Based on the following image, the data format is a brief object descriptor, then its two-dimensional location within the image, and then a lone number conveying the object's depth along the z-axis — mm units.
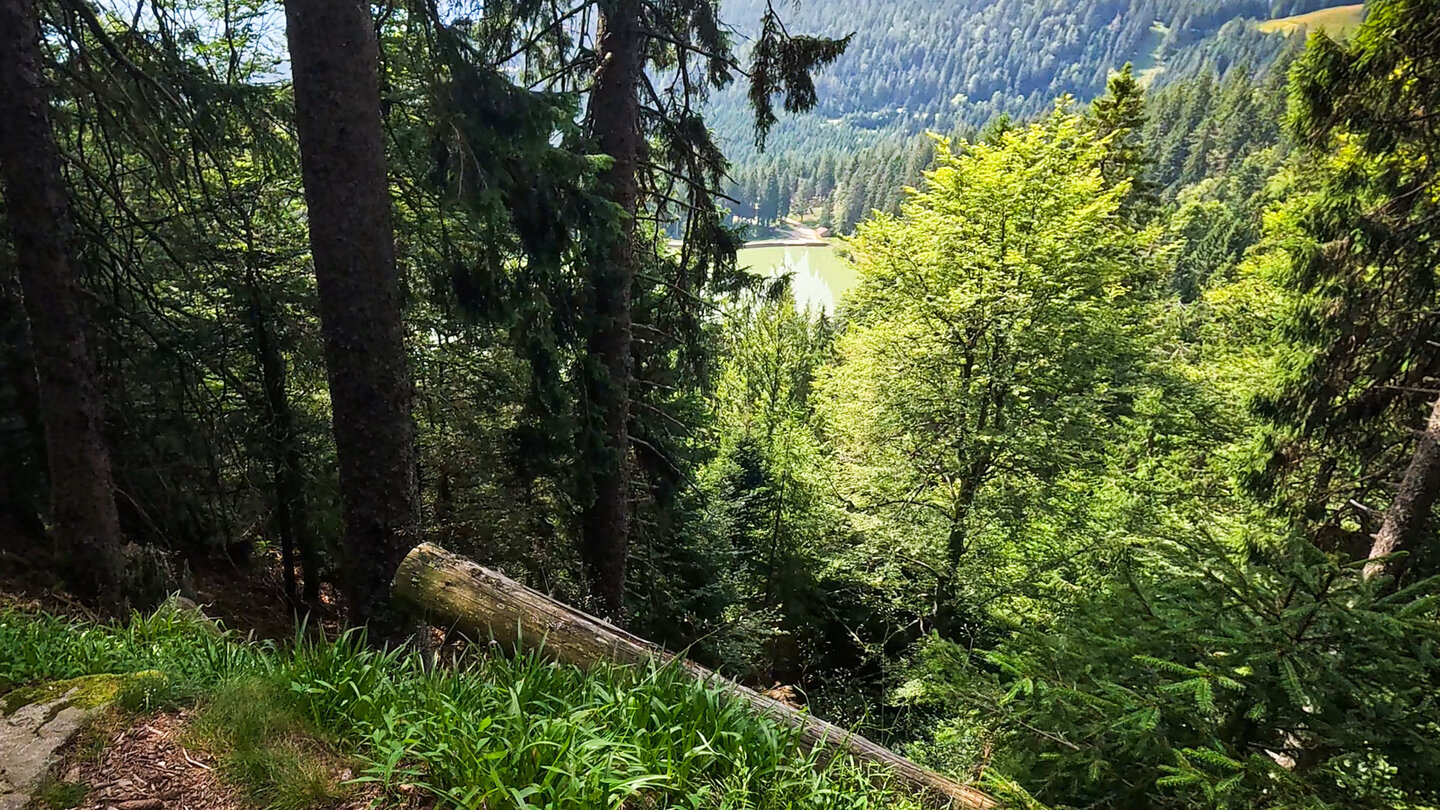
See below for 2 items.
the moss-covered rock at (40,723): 1876
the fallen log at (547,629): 2592
